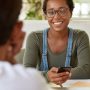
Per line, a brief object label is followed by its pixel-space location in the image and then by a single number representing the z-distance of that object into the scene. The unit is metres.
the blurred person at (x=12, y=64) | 0.76
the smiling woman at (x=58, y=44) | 2.21
